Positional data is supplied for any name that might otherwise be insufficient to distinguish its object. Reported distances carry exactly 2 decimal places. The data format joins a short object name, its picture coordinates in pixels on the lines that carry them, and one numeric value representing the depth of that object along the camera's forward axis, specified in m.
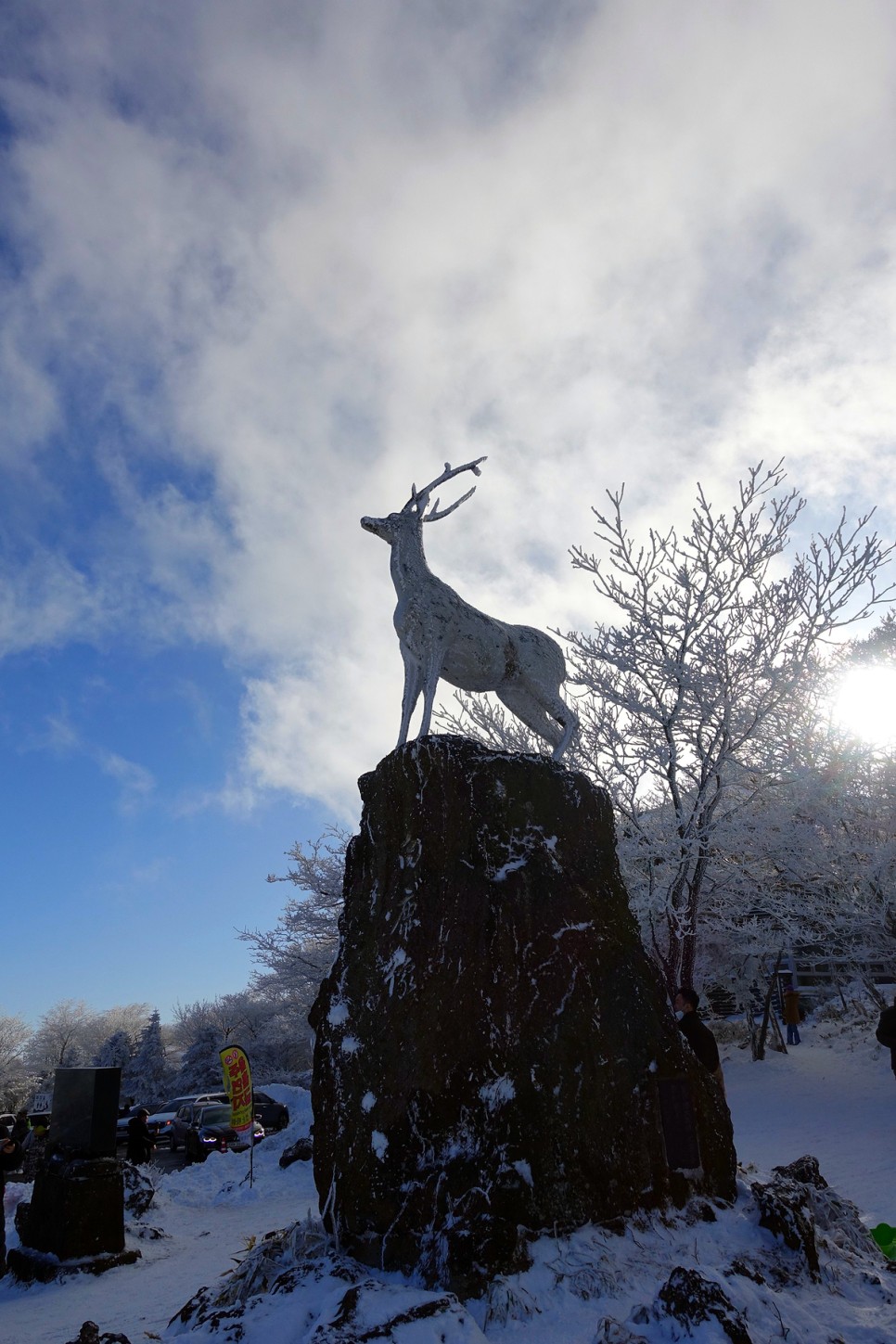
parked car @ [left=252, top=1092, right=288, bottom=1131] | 20.05
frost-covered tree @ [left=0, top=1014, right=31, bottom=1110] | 46.91
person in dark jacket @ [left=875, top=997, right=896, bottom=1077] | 7.42
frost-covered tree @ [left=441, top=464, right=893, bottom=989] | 12.38
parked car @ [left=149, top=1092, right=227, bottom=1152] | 22.05
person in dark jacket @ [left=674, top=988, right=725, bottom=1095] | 6.98
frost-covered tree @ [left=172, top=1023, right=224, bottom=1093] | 34.66
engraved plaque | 4.91
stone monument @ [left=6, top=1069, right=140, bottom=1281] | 7.38
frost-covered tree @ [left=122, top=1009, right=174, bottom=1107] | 38.34
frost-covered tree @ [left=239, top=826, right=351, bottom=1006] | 17.92
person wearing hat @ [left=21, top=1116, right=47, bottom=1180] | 12.09
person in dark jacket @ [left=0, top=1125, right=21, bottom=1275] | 7.25
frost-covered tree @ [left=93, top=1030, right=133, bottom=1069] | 42.34
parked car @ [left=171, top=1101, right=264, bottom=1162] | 16.25
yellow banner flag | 12.17
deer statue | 6.80
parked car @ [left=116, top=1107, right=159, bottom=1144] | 20.41
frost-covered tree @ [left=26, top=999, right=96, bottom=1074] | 63.28
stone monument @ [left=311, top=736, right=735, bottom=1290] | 4.39
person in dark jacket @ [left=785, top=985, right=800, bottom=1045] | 18.19
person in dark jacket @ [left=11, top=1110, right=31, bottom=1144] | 13.04
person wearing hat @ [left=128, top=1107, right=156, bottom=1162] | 13.02
